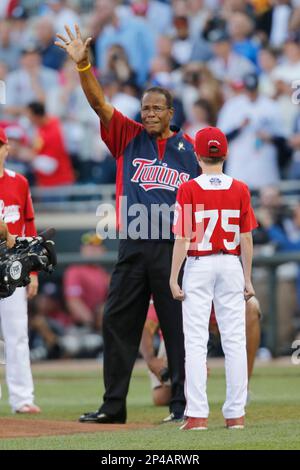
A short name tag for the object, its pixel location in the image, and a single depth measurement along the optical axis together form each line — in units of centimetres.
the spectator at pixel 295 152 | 1504
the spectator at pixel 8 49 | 1888
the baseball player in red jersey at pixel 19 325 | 937
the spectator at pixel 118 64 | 1709
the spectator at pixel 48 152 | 1627
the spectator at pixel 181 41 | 1758
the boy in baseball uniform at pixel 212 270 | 723
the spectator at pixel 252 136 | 1530
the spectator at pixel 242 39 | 1678
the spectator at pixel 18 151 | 1614
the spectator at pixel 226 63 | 1656
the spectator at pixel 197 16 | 1764
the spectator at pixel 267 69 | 1608
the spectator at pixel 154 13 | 1845
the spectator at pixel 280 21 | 1702
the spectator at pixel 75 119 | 1689
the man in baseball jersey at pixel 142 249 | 828
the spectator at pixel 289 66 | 1566
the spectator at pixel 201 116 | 1548
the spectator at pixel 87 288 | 1573
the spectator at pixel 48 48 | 1852
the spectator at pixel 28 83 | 1758
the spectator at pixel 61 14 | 1881
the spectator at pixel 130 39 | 1788
